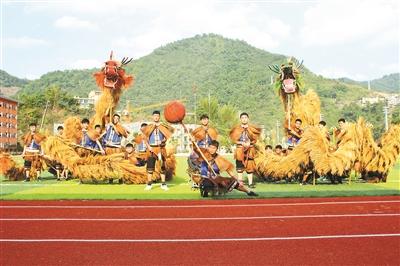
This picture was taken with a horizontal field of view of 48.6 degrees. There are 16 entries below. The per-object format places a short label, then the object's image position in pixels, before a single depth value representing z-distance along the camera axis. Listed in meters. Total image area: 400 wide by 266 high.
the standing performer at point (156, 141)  11.45
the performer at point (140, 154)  12.94
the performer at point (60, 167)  14.09
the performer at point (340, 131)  12.33
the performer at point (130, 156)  12.61
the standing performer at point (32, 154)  14.03
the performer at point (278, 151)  13.06
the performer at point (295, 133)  13.19
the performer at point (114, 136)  13.25
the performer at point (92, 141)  13.12
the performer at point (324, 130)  11.96
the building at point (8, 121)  87.31
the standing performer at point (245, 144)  11.61
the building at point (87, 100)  100.94
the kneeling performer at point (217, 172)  9.16
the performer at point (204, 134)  10.98
